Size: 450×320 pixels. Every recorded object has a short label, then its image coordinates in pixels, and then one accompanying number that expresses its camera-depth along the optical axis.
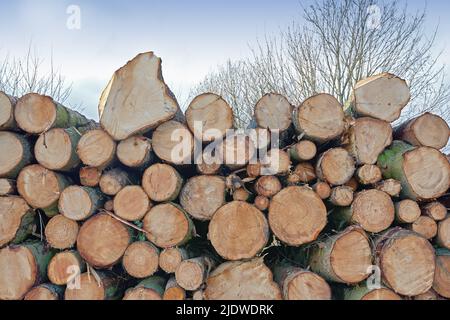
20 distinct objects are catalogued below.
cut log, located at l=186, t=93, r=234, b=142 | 2.41
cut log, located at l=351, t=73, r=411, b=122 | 2.56
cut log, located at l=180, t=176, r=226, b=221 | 2.45
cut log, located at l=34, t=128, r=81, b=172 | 2.42
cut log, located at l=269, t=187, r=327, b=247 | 2.33
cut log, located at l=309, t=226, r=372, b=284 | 2.23
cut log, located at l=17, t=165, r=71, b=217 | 2.46
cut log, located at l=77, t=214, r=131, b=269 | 2.38
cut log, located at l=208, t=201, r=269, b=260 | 2.33
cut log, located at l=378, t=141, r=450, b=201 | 2.42
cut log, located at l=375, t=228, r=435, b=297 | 2.21
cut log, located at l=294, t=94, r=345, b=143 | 2.45
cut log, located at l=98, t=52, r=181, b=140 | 2.38
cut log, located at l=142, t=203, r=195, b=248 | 2.39
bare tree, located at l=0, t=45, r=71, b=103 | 9.42
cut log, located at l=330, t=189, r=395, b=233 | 2.36
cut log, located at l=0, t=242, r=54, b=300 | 2.41
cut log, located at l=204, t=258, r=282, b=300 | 2.31
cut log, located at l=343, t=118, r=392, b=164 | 2.48
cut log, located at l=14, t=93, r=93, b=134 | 2.48
